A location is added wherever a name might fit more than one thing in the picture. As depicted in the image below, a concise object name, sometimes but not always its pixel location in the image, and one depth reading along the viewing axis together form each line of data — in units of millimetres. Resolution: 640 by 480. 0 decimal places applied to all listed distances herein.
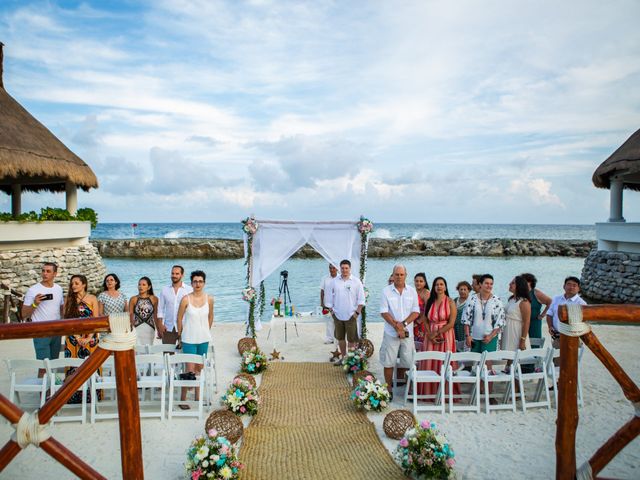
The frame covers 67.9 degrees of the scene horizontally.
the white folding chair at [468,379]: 6270
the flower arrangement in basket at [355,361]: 8211
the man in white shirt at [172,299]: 7105
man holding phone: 6539
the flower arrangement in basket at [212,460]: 4227
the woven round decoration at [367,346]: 9250
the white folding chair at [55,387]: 5934
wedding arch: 10070
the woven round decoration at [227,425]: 5184
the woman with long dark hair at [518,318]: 6980
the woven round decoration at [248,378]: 6616
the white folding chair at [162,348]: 6812
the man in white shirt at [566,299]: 7004
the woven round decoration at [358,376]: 7238
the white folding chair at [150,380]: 6051
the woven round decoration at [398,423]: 5539
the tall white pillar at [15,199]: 19516
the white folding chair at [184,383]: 6117
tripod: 10906
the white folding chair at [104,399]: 5961
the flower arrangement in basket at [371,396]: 6379
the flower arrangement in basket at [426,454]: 4410
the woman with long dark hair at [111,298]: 6824
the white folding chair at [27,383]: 6039
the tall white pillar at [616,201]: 18172
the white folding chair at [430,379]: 6262
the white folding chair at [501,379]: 6320
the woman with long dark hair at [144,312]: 7176
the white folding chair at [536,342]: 7672
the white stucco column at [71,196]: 19391
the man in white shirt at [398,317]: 6957
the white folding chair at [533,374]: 6367
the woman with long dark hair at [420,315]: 7428
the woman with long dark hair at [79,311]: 6398
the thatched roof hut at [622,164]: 15586
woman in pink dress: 6844
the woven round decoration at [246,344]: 9414
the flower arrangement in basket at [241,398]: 6223
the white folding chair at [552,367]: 6508
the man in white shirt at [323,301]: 9328
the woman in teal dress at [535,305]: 7586
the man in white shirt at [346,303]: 8531
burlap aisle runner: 4824
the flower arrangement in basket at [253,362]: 8305
